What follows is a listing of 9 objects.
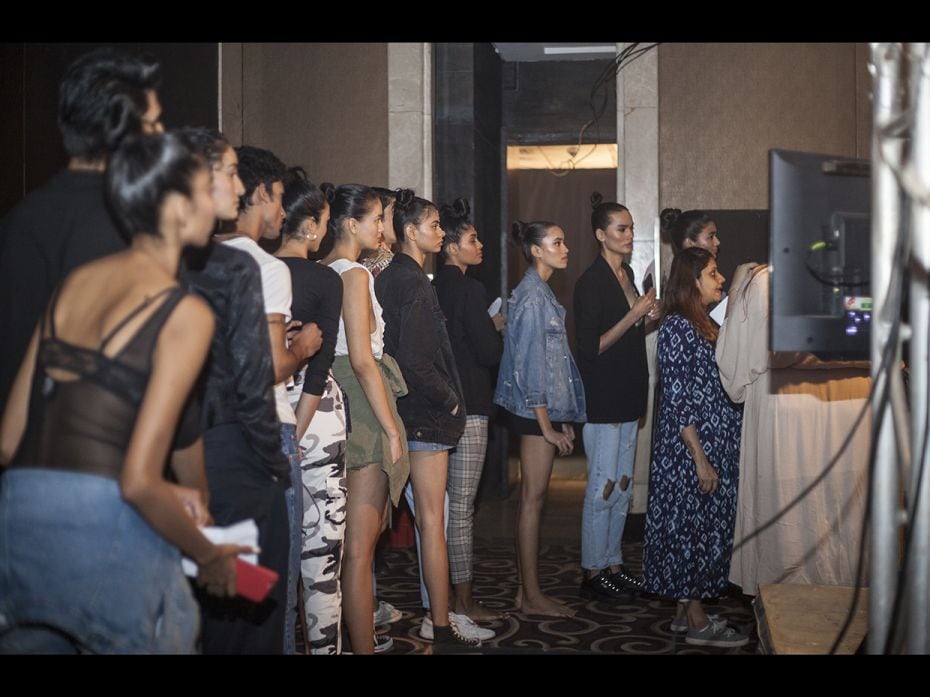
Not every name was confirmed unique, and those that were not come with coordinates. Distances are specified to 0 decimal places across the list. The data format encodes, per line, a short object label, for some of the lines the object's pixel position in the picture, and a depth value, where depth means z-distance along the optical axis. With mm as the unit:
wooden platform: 2610
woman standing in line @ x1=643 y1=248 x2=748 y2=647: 4062
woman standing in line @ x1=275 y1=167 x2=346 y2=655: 3035
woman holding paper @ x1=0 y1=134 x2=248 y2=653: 1764
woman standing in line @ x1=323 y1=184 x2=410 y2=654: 3318
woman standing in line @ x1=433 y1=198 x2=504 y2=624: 4168
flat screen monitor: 2420
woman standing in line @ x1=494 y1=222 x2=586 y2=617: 4324
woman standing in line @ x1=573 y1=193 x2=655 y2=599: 4562
